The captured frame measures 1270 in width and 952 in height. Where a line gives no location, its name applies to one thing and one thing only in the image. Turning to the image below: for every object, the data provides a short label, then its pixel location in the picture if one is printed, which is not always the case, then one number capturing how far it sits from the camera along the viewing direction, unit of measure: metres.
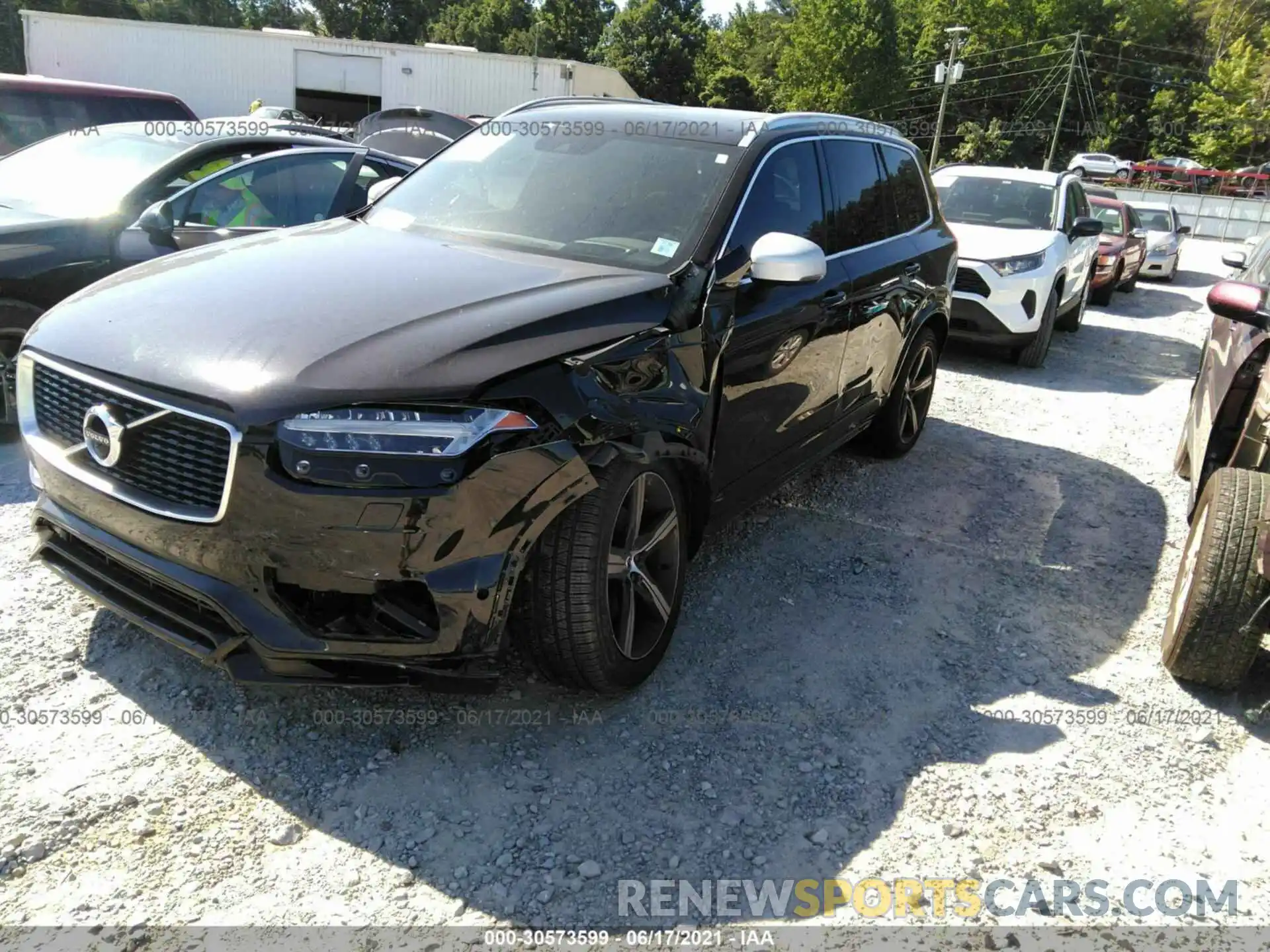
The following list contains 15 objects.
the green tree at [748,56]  59.34
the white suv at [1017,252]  8.12
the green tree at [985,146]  55.19
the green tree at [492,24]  65.69
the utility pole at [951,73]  31.91
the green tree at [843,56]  52.50
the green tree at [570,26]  64.44
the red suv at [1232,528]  3.18
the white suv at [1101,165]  37.88
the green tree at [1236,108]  47.09
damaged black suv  2.31
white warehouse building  33.09
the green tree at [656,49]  58.38
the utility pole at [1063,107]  46.98
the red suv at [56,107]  8.47
